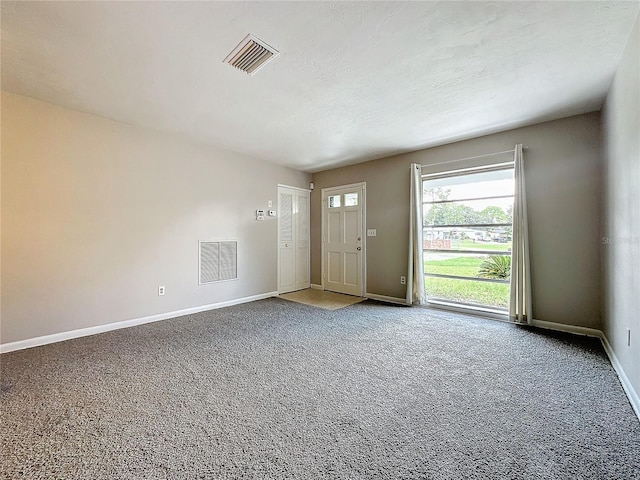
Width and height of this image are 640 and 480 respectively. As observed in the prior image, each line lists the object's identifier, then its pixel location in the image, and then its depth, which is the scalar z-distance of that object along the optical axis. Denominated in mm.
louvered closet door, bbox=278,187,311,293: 5664
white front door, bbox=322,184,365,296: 5480
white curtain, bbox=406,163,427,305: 4562
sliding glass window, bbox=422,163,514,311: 4098
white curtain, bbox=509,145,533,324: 3566
